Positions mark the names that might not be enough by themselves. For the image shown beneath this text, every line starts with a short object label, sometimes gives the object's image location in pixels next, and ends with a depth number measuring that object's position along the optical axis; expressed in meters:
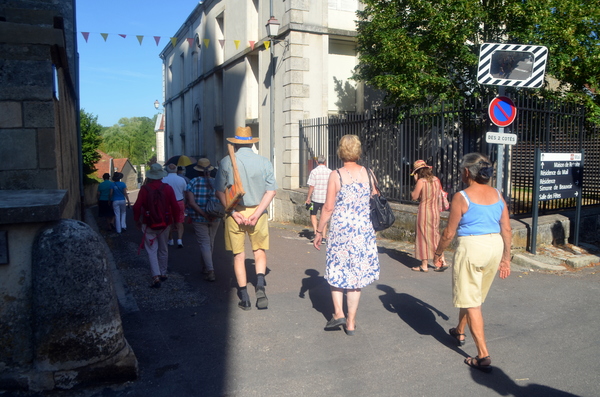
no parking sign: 7.67
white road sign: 7.58
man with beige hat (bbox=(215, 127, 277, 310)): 5.45
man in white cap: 9.98
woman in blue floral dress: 4.61
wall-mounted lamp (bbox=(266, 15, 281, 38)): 13.75
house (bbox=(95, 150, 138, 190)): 53.88
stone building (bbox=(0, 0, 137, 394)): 3.35
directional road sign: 8.41
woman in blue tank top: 4.01
